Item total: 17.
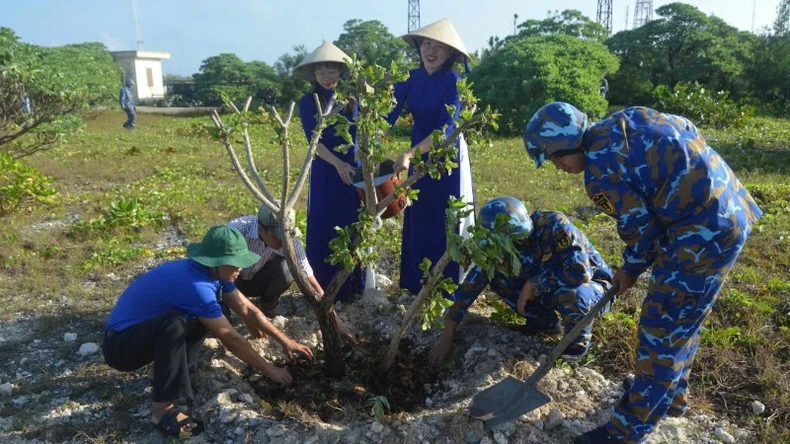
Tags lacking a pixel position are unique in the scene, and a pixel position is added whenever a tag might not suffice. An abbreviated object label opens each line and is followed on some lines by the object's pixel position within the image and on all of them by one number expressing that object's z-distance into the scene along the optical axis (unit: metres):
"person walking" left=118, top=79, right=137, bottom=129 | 17.17
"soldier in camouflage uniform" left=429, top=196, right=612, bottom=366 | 3.06
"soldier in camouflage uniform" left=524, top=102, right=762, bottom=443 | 2.28
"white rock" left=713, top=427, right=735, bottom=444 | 2.65
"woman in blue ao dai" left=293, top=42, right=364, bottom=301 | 3.73
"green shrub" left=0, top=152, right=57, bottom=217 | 6.33
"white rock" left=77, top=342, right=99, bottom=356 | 3.59
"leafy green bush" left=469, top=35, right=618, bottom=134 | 12.92
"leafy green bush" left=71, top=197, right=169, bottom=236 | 5.75
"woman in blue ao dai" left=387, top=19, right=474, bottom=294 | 3.59
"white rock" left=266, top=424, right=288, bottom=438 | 2.68
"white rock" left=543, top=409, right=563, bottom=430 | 2.72
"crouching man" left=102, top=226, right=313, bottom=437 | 2.79
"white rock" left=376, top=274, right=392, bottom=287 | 4.43
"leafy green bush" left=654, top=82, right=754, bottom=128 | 13.39
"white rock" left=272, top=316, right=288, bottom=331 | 3.69
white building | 37.72
